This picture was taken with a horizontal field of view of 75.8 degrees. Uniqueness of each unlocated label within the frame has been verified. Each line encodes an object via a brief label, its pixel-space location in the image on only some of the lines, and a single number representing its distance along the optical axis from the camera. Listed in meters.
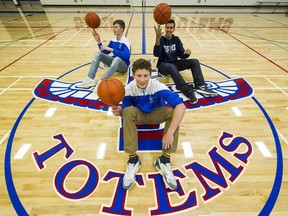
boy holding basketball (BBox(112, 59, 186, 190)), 2.03
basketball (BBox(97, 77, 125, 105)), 1.92
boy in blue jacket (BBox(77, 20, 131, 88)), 3.94
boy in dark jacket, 3.53
